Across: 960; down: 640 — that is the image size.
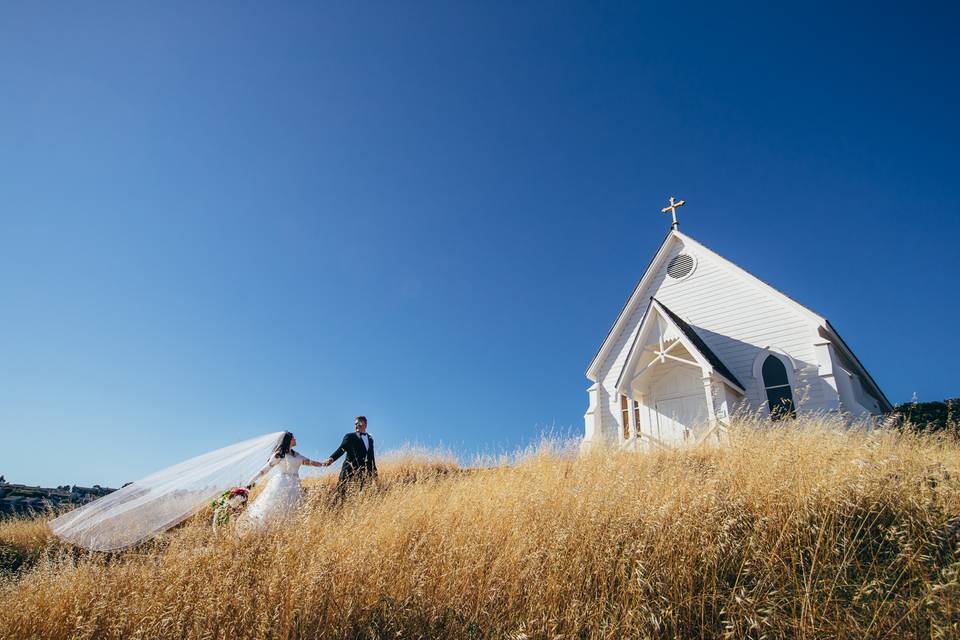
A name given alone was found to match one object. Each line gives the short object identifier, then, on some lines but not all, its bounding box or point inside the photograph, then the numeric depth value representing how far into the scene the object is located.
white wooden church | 13.49
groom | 9.12
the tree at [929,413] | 18.22
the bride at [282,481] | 7.46
